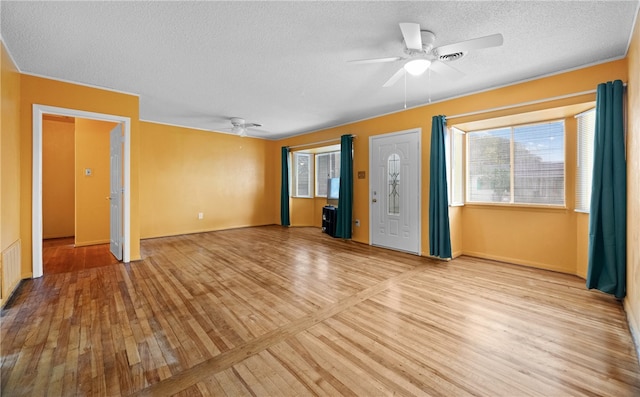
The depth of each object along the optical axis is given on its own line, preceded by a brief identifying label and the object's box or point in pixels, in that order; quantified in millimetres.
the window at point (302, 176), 7750
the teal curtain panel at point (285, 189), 7445
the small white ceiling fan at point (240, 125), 5398
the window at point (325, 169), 7426
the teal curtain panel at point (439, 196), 4102
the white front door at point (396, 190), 4590
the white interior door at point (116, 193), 4105
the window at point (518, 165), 3750
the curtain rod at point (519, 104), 3102
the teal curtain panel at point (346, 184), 5637
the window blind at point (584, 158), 3242
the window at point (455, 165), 4223
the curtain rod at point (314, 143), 6079
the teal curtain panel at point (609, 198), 2631
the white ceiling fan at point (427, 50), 2084
